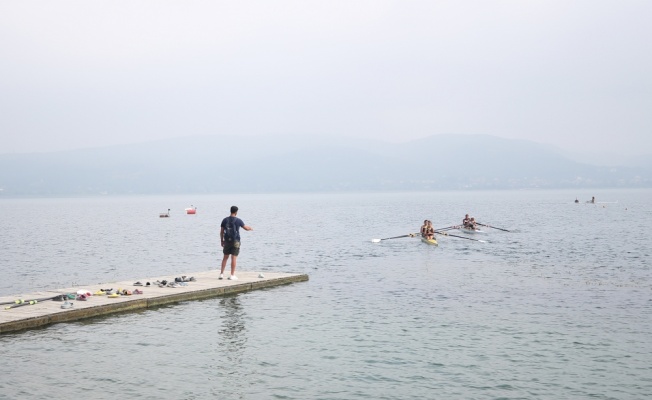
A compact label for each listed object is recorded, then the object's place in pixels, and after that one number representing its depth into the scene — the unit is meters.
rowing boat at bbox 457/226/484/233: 69.47
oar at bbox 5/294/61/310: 21.89
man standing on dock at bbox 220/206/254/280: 27.06
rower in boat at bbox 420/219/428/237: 58.38
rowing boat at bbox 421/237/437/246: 56.59
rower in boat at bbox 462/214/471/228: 70.58
